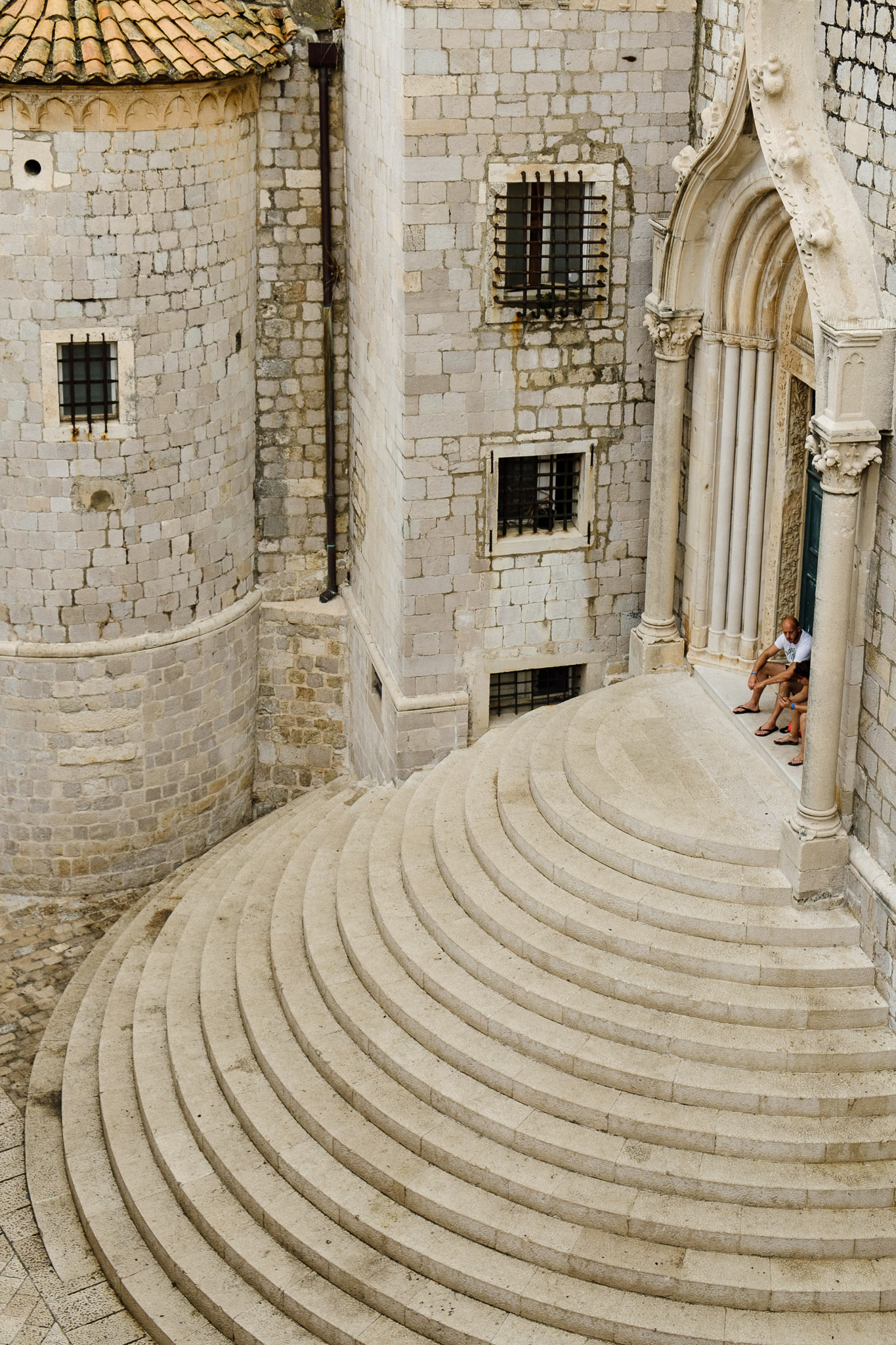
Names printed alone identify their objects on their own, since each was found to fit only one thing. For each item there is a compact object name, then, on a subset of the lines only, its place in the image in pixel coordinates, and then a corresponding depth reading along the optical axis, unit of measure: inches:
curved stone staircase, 495.2
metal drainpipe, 722.8
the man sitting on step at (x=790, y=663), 623.5
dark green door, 648.4
